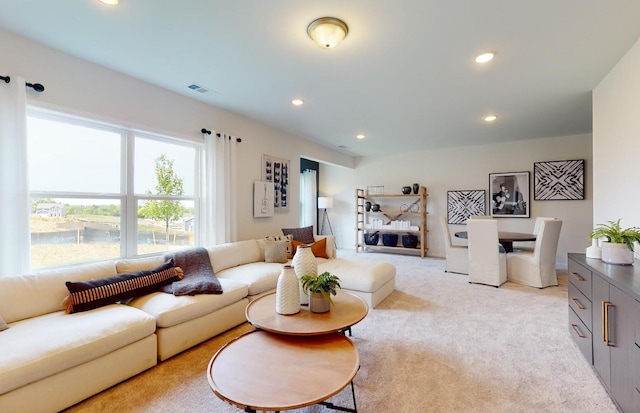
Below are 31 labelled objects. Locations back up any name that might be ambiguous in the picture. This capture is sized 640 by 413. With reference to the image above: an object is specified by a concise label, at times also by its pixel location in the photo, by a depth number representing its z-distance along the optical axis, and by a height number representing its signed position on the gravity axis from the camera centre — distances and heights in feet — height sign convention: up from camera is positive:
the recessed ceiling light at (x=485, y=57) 8.00 +4.28
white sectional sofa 5.04 -2.73
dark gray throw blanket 8.31 -2.28
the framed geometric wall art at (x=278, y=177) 15.28 +1.65
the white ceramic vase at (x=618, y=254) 6.66 -1.15
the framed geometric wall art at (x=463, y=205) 19.93 +0.06
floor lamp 23.85 +0.31
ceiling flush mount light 6.53 +4.16
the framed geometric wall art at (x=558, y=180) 17.02 +1.58
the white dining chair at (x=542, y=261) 13.37 -2.67
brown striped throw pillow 6.84 -2.14
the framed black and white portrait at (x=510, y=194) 18.54 +0.78
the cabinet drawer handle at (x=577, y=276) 7.29 -1.89
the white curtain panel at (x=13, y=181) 7.12 +0.66
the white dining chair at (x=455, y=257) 15.98 -2.92
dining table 14.17 -1.65
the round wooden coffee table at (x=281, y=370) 3.90 -2.66
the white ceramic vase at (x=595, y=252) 7.31 -1.21
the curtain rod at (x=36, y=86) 7.54 +3.24
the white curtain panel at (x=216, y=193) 12.16 +0.60
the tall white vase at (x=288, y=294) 6.49 -2.02
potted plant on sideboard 6.65 -0.95
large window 8.20 +0.54
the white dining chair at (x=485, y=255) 13.62 -2.44
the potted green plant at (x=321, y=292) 6.62 -2.01
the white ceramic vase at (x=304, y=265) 7.11 -1.49
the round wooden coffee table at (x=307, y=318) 5.72 -2.49
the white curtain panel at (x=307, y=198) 24.66 +0.72
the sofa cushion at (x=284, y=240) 13.16 -1.68
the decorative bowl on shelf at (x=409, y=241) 21.39 -2.66
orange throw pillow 13.78 -2.04
